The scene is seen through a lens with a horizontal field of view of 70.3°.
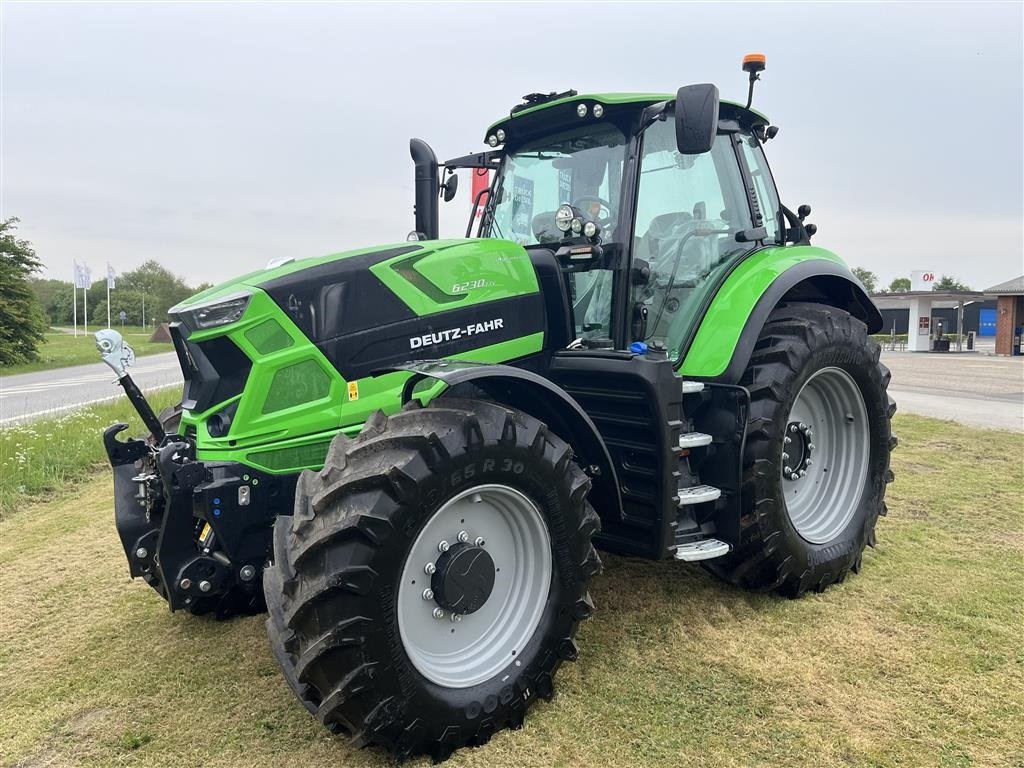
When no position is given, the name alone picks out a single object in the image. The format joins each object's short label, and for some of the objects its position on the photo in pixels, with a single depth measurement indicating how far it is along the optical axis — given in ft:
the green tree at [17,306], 75.36
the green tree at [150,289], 272.10
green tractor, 8.13
